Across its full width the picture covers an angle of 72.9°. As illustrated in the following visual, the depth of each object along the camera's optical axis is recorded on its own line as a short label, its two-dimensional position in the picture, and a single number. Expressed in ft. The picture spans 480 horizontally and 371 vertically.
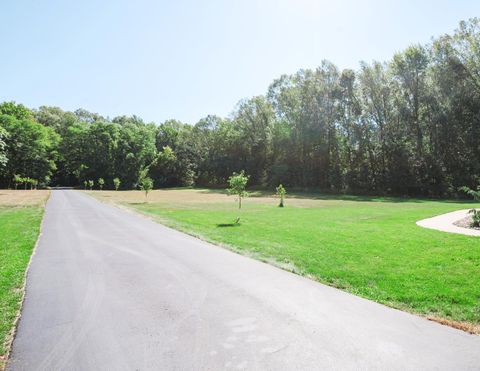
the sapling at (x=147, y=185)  118.52
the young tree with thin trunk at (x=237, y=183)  71.04
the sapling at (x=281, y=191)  94.12
